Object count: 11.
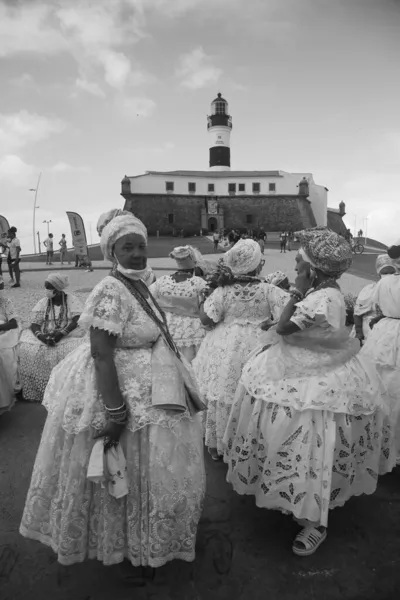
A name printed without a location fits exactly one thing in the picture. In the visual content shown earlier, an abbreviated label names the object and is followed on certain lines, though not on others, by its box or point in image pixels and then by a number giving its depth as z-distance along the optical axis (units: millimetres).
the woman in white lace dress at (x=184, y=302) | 5098
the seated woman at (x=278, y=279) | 5095
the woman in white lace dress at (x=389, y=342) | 3852
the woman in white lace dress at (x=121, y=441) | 2316
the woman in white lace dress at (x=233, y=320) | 3908
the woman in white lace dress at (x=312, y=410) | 2768
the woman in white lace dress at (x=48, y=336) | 5734
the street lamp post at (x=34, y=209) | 36906
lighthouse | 59938
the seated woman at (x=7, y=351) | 4734
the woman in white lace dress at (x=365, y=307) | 5551
